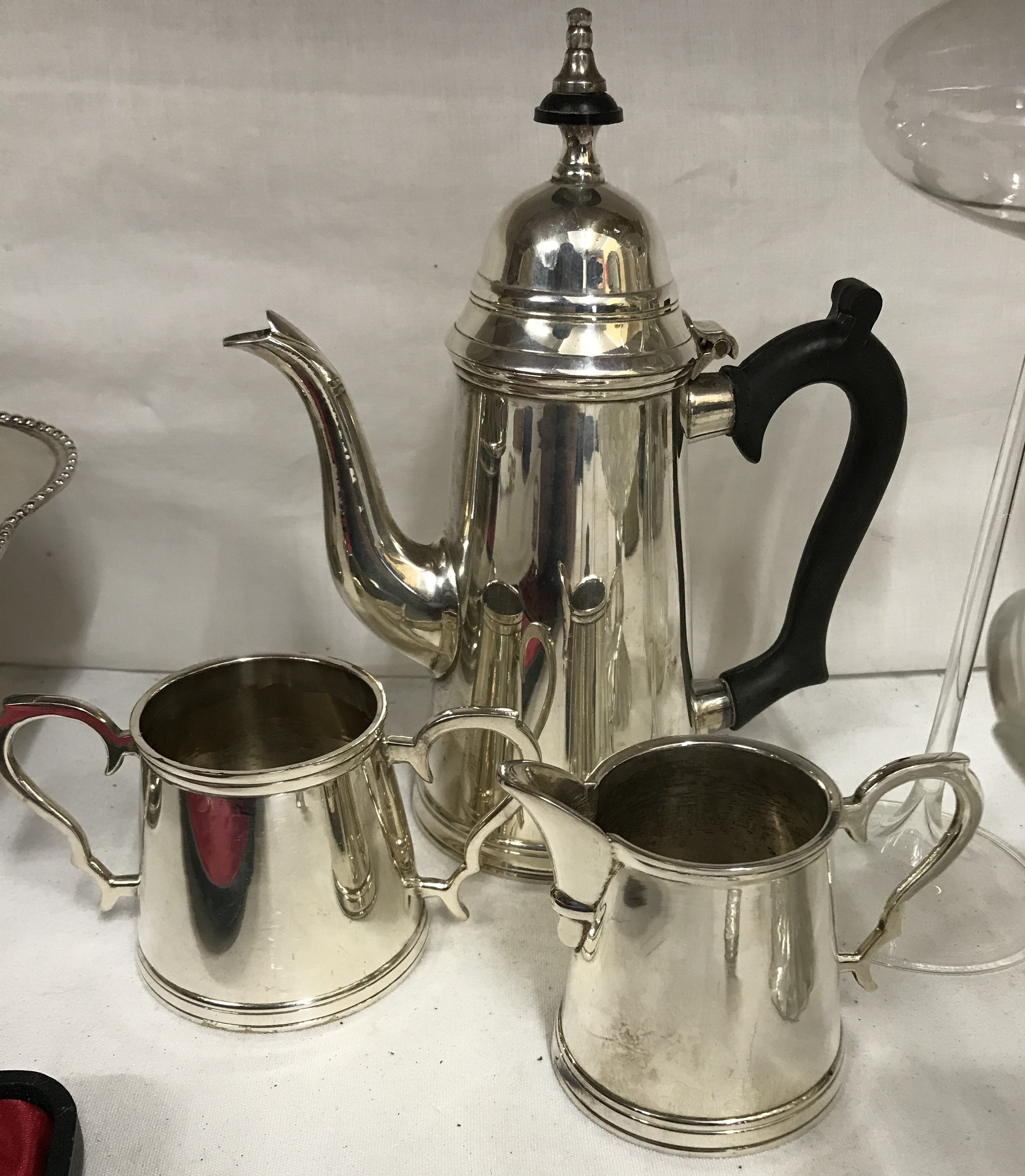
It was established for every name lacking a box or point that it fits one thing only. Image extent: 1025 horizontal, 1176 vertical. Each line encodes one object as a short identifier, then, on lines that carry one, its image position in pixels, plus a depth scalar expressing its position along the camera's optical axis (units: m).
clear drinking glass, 0.43
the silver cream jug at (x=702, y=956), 0.40
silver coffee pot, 0.50
